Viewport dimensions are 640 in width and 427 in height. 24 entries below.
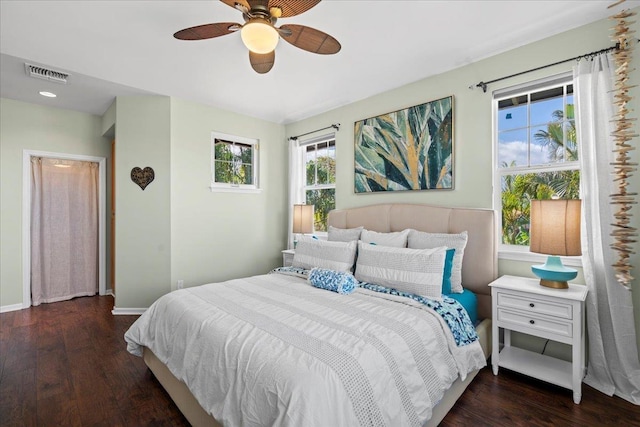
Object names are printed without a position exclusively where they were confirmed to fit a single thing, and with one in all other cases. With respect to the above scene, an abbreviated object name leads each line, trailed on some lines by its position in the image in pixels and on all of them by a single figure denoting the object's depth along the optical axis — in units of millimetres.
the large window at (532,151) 2447
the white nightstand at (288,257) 4051
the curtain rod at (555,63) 2137
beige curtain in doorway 4152
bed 1239
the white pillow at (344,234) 3248
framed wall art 3016
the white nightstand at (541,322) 1987
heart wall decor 3779
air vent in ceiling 2982
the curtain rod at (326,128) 4035
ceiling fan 1710
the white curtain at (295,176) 4641
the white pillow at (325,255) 2809
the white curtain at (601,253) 2025
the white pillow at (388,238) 2807
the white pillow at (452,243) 2496
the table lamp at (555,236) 2020
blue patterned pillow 2375
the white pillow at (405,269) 2217
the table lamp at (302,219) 4035
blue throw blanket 1969
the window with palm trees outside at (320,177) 4309
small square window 4273
